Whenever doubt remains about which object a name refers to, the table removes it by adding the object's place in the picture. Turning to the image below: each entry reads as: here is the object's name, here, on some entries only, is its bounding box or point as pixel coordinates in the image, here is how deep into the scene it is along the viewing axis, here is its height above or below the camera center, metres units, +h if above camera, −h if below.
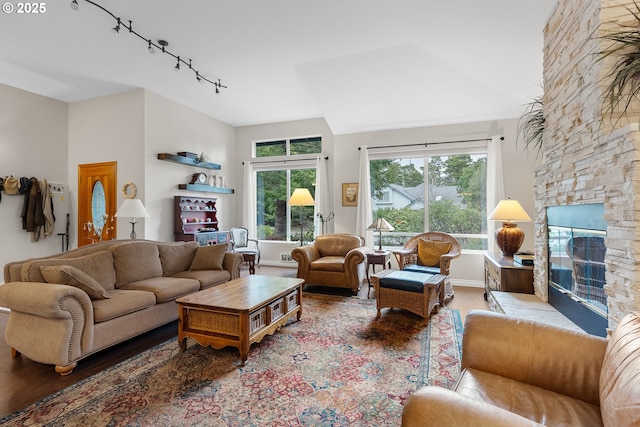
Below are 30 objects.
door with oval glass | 5.01 +0.27
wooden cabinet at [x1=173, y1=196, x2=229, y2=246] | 5.18 -0.07
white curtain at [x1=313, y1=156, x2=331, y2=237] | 5.98 +0.47
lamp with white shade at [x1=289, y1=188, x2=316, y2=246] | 5.34 +0.32
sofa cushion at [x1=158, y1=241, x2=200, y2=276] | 3.60 -0.48
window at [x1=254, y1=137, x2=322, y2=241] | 6.31 +0.71
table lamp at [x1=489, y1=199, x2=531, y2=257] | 3.71 -0.17
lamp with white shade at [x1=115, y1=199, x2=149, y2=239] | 3.89 +0.10
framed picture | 5.59 +0.41
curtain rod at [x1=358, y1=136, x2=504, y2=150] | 4.80 +1.21
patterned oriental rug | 1.73 -1.13
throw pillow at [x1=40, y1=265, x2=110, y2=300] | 2.30 -0.46
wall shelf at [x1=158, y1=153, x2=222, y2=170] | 4.89 +0.98
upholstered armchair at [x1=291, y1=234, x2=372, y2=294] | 4.24 -0.66
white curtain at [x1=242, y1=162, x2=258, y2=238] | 6.59 +0.30
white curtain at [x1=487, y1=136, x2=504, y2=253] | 4.57 +0.51
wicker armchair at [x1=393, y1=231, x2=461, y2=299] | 3.89 -0.54
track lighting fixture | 2.88 +2.03
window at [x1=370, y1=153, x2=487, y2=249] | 4.93 +0.34
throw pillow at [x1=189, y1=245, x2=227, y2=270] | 3.84 -0.53
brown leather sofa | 0.90 -0.62
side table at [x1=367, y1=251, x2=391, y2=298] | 4.55 -0.64
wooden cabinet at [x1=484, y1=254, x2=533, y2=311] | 3.20 -0.68
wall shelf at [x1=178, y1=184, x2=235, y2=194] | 5.30 +0.54
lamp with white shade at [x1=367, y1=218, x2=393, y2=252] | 4.51 -0.15
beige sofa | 2.14 -0.68
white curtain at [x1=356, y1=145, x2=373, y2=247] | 5.37 +0.26
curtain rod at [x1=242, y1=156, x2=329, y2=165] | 6.15 +1.18
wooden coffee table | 2.36 -0.83
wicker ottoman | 3.16 -0.82
